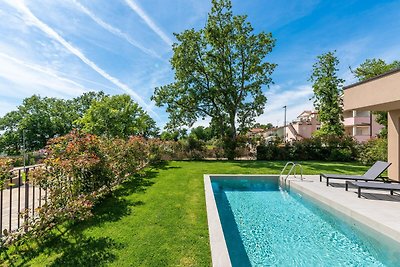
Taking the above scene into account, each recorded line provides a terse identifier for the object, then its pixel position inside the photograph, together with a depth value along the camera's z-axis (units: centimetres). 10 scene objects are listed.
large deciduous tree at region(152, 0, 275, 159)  2148
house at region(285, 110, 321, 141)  5062
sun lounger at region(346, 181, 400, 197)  727
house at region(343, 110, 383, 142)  3703
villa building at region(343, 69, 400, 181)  731
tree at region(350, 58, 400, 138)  2519
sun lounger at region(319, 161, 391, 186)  891
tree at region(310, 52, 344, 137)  2756
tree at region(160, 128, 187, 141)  2426
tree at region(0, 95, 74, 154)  4784
